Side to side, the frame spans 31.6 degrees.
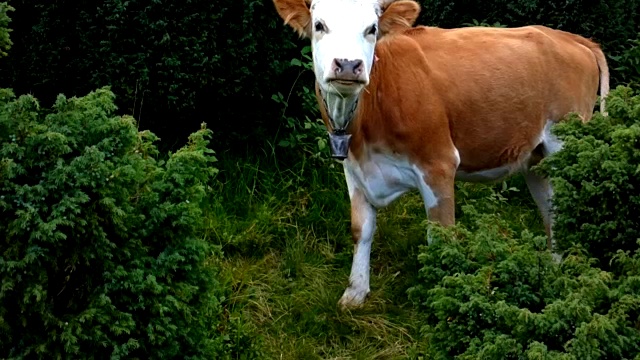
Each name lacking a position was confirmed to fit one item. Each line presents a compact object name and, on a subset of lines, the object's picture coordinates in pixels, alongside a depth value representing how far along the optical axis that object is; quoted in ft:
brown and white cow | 17.58
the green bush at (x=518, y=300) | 12.07
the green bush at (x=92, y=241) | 13.38
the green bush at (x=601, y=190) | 14.42
